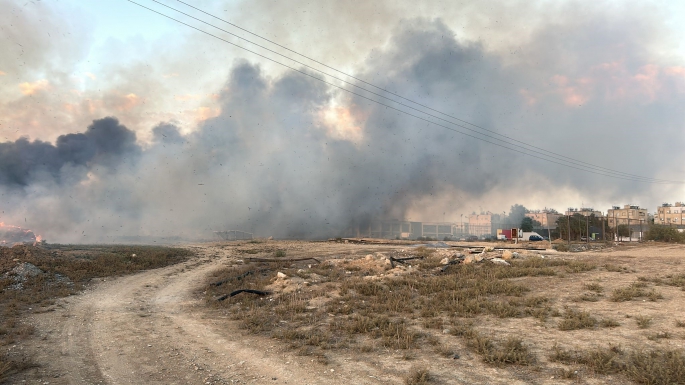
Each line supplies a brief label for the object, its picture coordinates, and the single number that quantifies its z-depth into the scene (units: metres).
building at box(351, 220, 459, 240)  101.88
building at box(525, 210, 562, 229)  154.90
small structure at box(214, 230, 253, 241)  86.12
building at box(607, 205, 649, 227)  174.50
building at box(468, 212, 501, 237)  129.62
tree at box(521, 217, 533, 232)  112.00
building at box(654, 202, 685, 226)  162.88
